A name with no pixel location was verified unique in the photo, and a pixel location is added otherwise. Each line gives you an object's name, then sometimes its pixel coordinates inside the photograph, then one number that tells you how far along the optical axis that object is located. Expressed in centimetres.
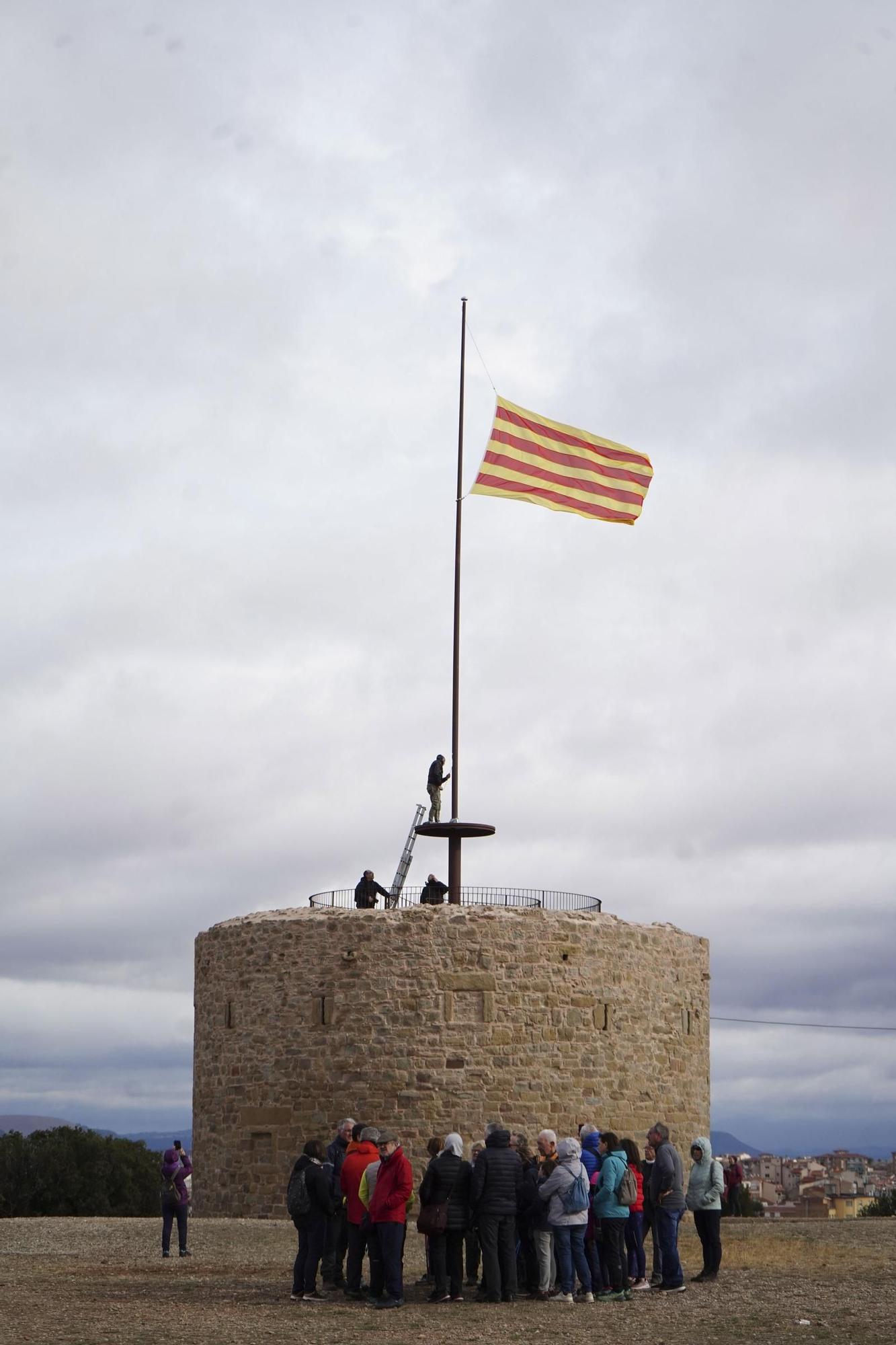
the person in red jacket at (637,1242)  1458
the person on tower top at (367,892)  2409
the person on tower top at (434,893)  2422
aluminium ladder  2581
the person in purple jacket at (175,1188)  1741
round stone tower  2225
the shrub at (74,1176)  3653
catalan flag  2370
